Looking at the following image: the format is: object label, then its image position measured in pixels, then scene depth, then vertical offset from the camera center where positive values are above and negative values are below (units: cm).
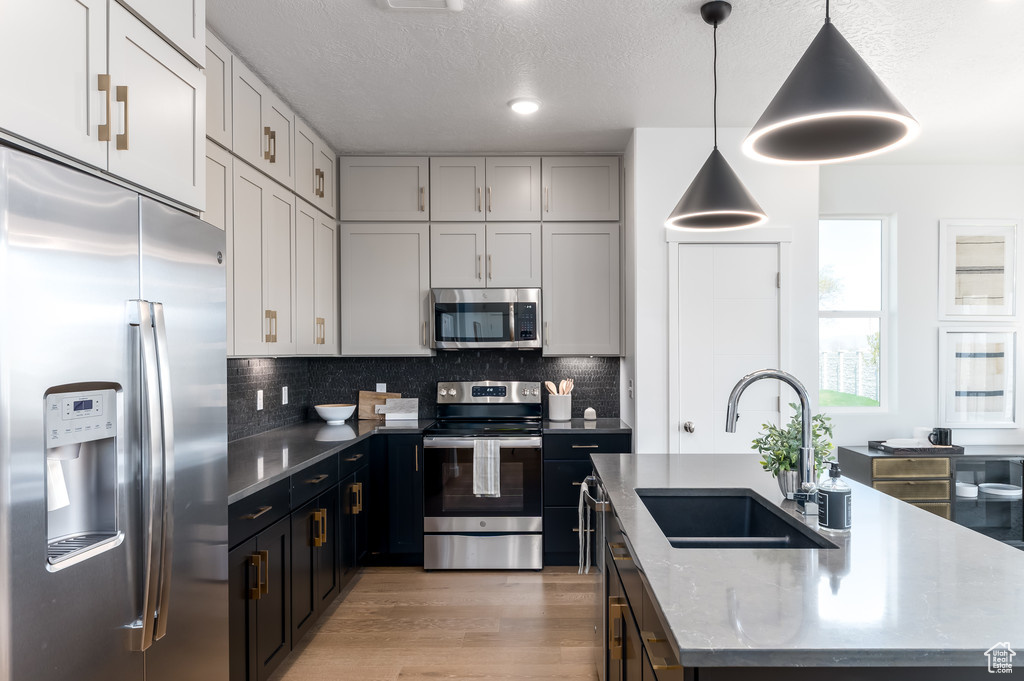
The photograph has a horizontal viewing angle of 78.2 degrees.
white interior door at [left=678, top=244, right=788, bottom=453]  364 +6
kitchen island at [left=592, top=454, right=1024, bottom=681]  96 -47
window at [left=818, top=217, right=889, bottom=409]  439 +24
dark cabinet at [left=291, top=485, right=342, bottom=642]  267 -100
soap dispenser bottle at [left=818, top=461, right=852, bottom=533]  155 -41
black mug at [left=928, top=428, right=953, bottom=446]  400 -61
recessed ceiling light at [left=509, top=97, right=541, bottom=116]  327 +125
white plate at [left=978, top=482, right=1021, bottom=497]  391 -91
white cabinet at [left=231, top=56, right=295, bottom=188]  271 +102
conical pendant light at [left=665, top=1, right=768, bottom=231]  213 +49
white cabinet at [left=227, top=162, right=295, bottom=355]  268 +36
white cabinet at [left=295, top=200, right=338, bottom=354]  349 +36
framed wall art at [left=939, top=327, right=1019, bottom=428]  432 -22
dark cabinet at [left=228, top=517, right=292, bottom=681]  212 -96
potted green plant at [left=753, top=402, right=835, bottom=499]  184 -32
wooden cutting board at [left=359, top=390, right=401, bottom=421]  429 -40
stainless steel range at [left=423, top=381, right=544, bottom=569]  382 -97
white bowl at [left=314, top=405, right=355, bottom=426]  405 -46
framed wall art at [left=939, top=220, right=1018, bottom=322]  433 +49
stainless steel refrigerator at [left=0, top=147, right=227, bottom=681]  109 -18
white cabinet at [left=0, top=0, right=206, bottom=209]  121 +57
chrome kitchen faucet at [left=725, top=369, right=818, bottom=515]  174 -27
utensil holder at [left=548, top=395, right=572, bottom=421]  423 -44
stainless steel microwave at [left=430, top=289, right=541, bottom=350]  412 +16
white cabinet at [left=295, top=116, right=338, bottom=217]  349 +102
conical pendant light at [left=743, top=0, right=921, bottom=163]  131 +52
